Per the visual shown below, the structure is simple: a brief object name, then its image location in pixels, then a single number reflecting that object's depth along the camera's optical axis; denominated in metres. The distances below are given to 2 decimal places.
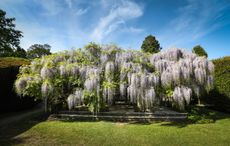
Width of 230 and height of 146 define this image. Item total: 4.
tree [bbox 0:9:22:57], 26.00
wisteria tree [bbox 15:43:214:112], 8.84
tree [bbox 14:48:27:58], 28.73
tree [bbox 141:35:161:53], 30.00
